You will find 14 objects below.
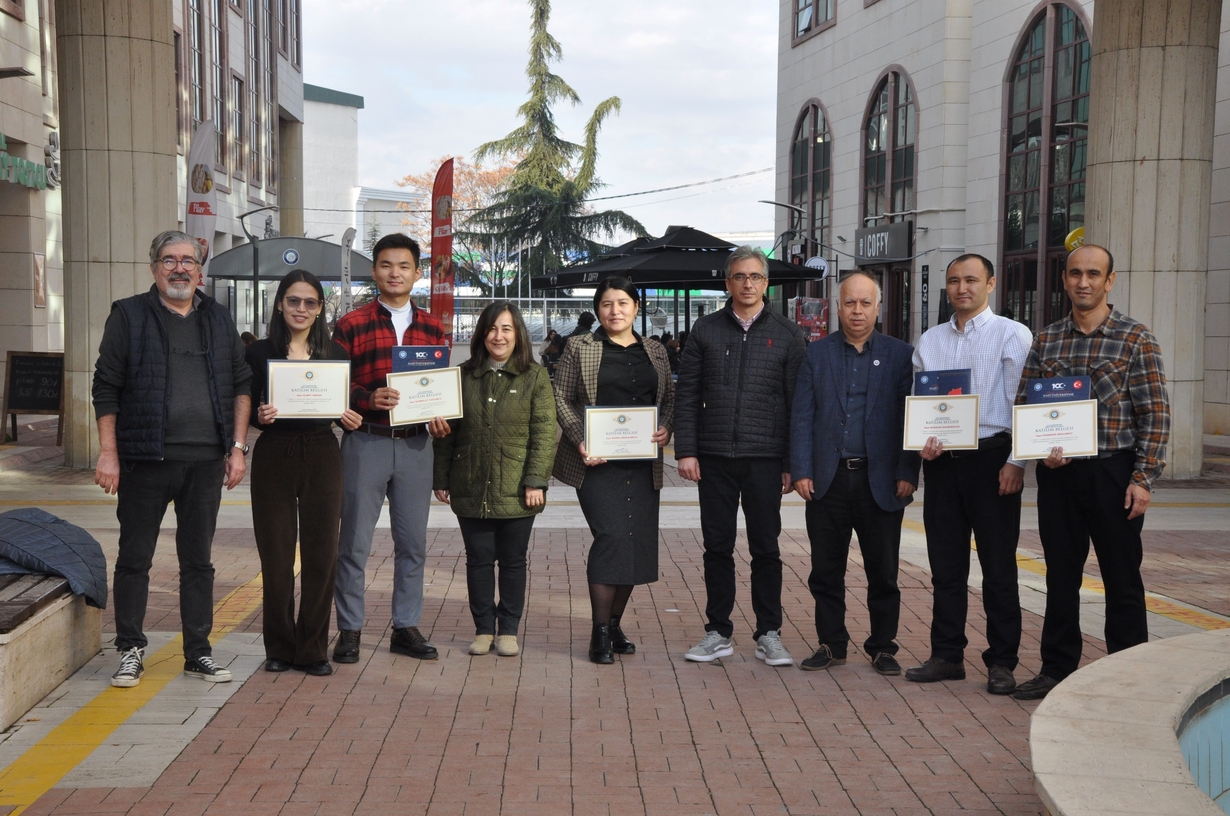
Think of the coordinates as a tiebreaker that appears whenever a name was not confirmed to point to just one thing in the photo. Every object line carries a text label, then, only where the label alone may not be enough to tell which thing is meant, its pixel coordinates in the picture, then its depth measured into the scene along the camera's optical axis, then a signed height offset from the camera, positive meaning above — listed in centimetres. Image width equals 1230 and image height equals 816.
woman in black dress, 636 -65
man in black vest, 565 -41
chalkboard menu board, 1594 -58
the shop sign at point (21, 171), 2014 +270
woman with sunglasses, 596 -74
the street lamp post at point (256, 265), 2550 +147
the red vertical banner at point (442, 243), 1812 +139
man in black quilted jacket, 625 -41
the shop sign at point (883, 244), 3838 +323
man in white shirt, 586 -64
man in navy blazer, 610 -44
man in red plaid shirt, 624 -62
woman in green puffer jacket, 638 -60
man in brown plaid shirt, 549 -51
